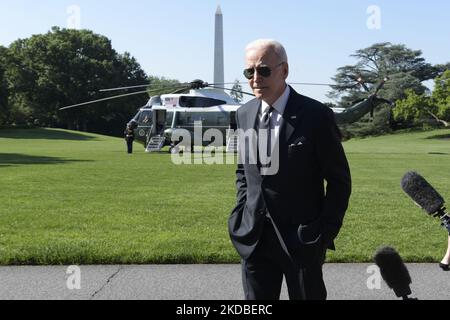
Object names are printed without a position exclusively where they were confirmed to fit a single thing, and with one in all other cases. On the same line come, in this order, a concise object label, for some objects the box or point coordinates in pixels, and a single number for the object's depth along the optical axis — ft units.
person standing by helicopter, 105.81
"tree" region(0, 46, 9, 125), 231.50
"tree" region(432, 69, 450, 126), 218.38
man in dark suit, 9.55
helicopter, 108.37
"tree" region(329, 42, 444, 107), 243.81
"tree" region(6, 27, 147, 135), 265.95
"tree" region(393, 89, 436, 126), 218.79
